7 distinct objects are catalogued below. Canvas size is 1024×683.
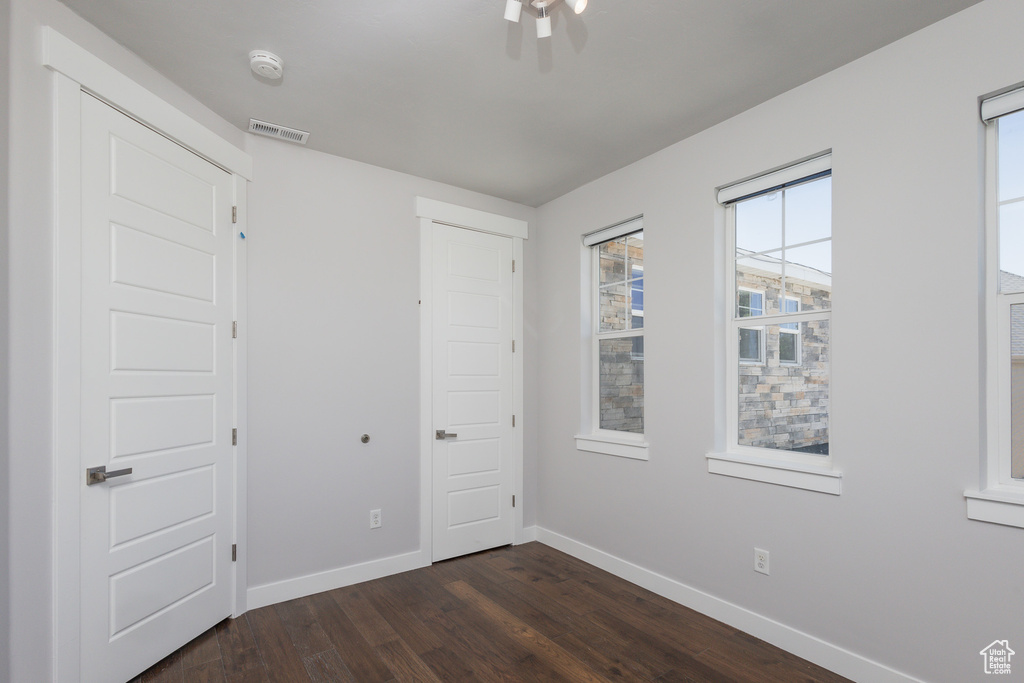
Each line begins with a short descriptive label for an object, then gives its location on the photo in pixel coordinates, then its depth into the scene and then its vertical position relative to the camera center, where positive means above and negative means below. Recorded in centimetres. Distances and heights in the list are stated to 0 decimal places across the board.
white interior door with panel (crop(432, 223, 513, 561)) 381 -39
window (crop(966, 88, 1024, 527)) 196 +14
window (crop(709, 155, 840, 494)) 257 +7
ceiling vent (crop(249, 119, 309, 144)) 295 +123
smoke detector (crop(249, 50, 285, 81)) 231 +127
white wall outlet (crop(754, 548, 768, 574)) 264 -114
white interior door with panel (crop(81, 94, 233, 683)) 214 -25
